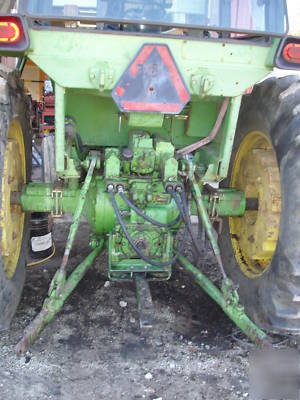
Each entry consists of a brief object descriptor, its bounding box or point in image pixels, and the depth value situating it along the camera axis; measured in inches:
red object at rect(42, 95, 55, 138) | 265.4
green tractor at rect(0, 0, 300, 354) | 88.1
